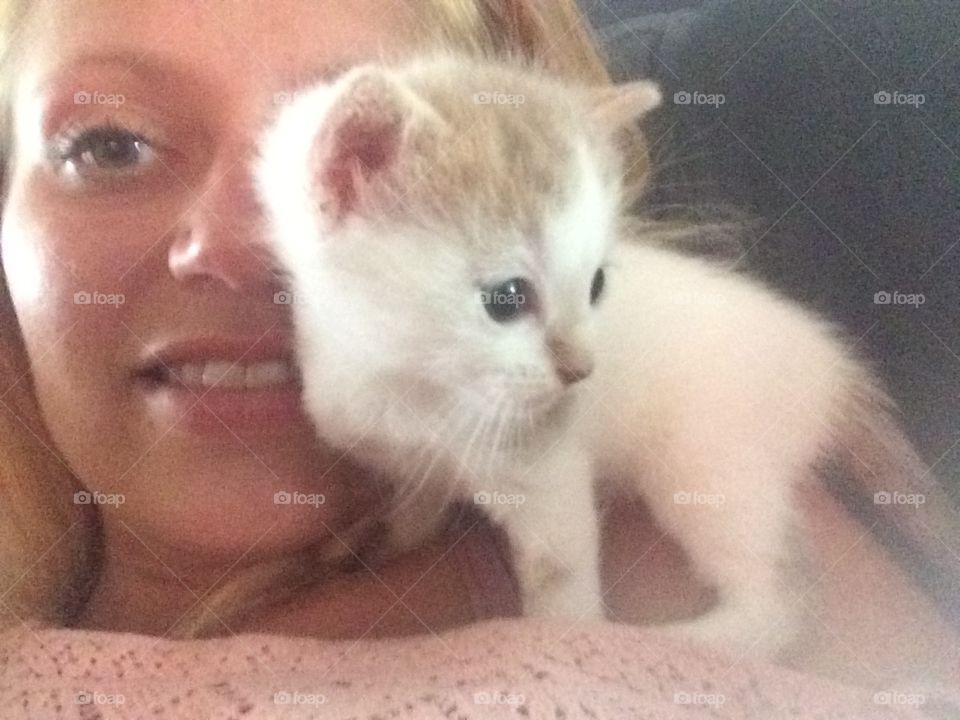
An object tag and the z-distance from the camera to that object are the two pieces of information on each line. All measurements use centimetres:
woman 27
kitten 26
